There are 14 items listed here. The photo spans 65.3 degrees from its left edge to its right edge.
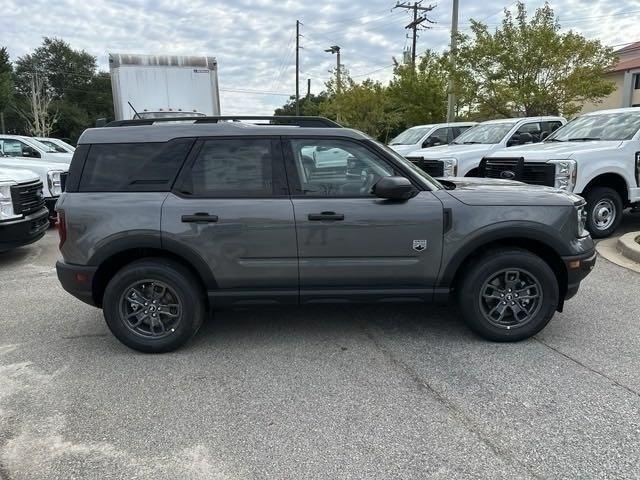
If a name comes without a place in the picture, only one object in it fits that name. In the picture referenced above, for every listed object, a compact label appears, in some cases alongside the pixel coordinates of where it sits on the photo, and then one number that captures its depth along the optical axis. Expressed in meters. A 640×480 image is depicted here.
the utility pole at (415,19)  33.12
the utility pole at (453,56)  17.06
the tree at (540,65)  14.78
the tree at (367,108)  28.56
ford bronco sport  3.85
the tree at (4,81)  26.78
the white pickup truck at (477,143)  9.70
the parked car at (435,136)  13.35
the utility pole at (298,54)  44.31
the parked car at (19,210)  6.63
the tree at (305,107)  51.64
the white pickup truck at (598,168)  7.38
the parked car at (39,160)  9.47
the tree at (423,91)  23.17
